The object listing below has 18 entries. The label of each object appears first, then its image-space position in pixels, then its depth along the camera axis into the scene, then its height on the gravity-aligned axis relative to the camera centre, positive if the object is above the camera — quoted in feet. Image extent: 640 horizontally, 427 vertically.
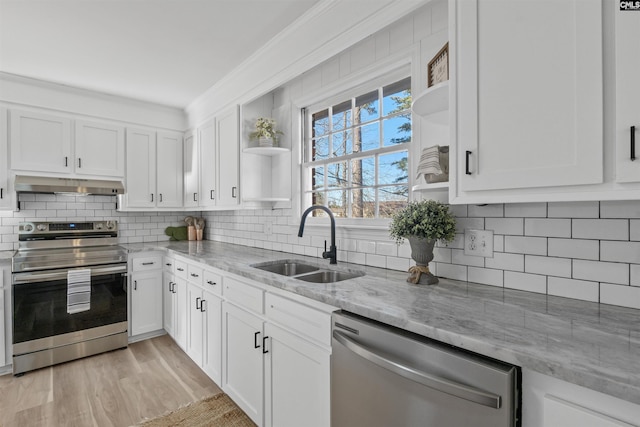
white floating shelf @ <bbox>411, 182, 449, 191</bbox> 4.64 +0.37
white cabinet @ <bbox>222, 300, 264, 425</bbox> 6.07 -2.98
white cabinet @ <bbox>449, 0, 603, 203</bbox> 3.12 +1.27
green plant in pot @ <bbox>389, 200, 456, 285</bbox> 4.87 -0.28
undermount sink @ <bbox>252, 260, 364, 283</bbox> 6.38 -1.29
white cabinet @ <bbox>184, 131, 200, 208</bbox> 11.76 +1.53
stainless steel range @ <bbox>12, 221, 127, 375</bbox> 8.55 -2.42
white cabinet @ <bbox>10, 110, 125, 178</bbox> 9.67 +2.12
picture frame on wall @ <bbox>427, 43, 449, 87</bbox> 4.64 +2.19
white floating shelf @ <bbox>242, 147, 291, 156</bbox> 8.74 +1.68
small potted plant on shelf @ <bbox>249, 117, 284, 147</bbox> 8.80 +2.17
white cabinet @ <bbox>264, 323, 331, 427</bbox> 4.71 -2.69
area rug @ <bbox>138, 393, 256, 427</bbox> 6.59 -4.30
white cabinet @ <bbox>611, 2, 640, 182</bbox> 2.85 +1.05
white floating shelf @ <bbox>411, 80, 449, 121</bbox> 4.59 +1.70
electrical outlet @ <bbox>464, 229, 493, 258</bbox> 4.91 -0.48
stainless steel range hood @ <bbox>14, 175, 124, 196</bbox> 9.42 +0.81
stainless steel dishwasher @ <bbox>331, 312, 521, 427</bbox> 2.85 -1.74
